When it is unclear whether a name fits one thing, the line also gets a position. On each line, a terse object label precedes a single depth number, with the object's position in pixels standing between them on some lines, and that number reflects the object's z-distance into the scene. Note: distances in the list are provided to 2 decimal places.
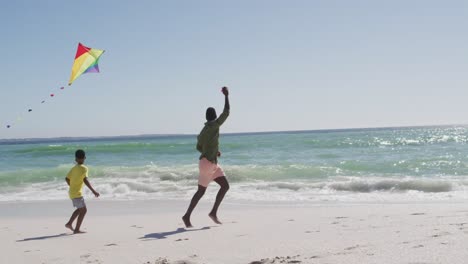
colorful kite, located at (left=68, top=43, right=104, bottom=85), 8.17
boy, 6.43
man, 6.24
